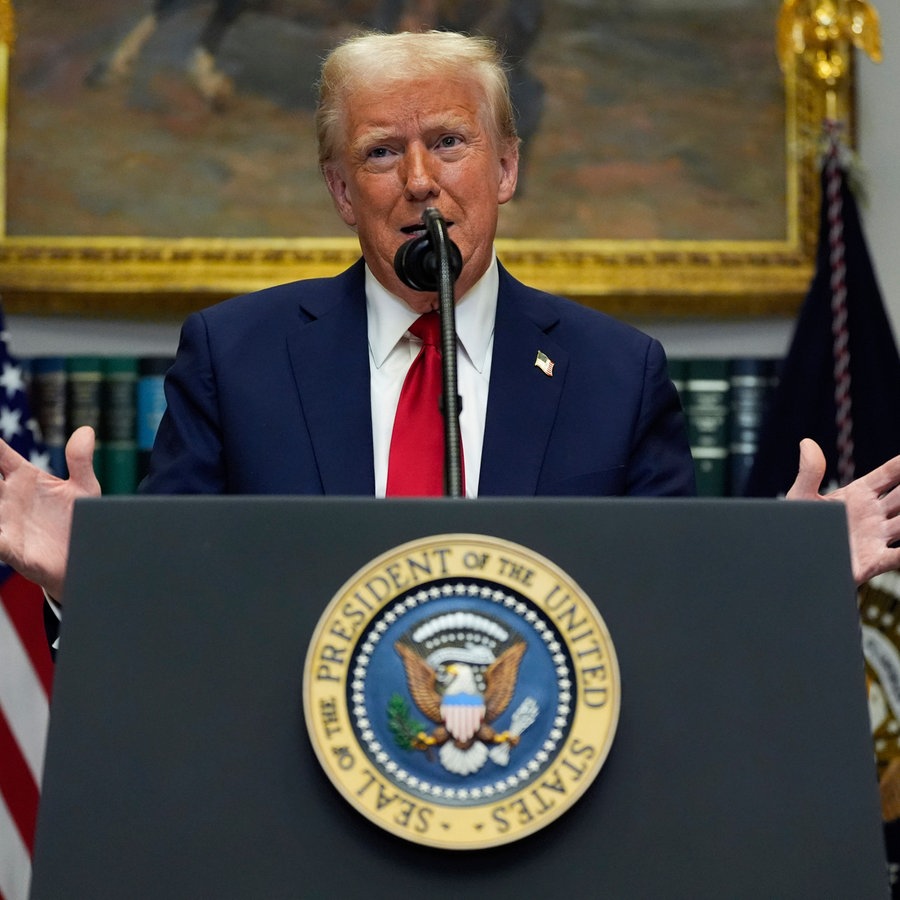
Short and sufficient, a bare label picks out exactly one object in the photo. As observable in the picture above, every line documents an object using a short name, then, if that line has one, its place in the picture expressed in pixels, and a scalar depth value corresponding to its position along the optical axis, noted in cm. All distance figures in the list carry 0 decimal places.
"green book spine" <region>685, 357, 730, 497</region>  806
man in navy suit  425
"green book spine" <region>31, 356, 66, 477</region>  795
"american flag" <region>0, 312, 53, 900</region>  731
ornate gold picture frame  827
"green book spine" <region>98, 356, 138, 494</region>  791
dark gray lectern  259
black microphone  373
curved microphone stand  324
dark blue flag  806
